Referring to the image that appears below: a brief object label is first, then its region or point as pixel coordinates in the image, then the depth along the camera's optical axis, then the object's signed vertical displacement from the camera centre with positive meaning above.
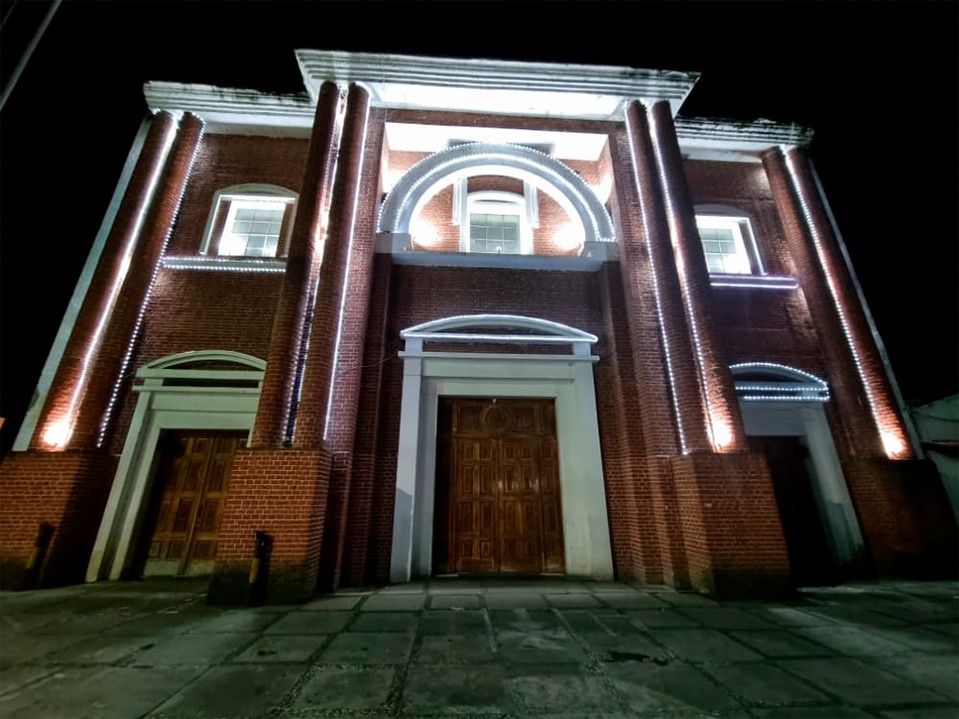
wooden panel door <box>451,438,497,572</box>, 6.70 +0.06
